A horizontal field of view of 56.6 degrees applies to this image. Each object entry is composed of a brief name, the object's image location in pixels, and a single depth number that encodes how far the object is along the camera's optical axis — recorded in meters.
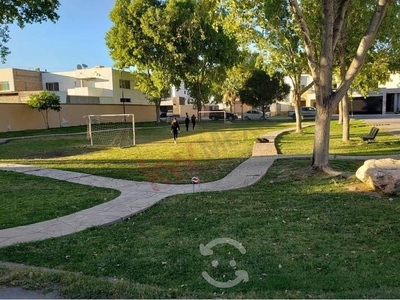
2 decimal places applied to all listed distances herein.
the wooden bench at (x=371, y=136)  16.64
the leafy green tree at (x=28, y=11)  16.81
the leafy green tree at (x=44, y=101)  29.47
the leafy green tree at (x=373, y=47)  14.90
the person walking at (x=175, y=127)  20.98
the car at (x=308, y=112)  47.62
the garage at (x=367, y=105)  55.59
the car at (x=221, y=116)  53.62
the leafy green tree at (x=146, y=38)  35.78
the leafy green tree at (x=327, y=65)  9.12
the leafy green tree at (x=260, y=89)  50.12
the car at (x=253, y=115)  54.44
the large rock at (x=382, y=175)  7.41
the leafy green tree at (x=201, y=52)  36.56
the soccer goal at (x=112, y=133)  21.71
